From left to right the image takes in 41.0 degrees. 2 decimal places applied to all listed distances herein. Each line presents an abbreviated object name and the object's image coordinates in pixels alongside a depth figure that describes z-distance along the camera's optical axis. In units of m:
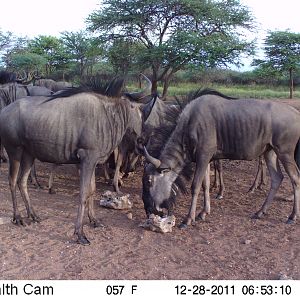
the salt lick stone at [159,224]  5.80
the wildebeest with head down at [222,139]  6.31
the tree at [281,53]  29.22
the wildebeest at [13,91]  10.37
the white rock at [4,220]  6.03
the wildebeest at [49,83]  13.59
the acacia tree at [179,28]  18.97
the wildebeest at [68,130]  5.46
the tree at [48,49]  35.88
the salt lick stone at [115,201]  6.92
